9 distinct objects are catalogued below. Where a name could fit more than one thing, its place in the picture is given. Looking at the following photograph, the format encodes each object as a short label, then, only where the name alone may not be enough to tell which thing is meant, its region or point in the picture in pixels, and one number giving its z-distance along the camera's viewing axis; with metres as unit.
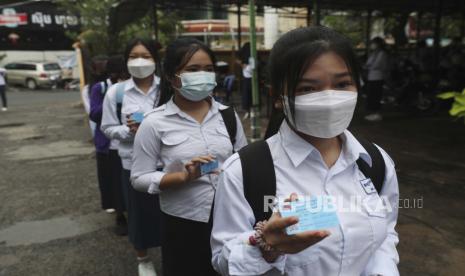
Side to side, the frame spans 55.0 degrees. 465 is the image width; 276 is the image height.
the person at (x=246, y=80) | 10.18
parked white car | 22.20
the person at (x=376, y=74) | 9.32
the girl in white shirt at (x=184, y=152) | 2.30
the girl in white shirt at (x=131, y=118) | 3.13
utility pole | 4.85
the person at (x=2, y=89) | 13.05
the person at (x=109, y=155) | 4.11
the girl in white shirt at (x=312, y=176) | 1.26
